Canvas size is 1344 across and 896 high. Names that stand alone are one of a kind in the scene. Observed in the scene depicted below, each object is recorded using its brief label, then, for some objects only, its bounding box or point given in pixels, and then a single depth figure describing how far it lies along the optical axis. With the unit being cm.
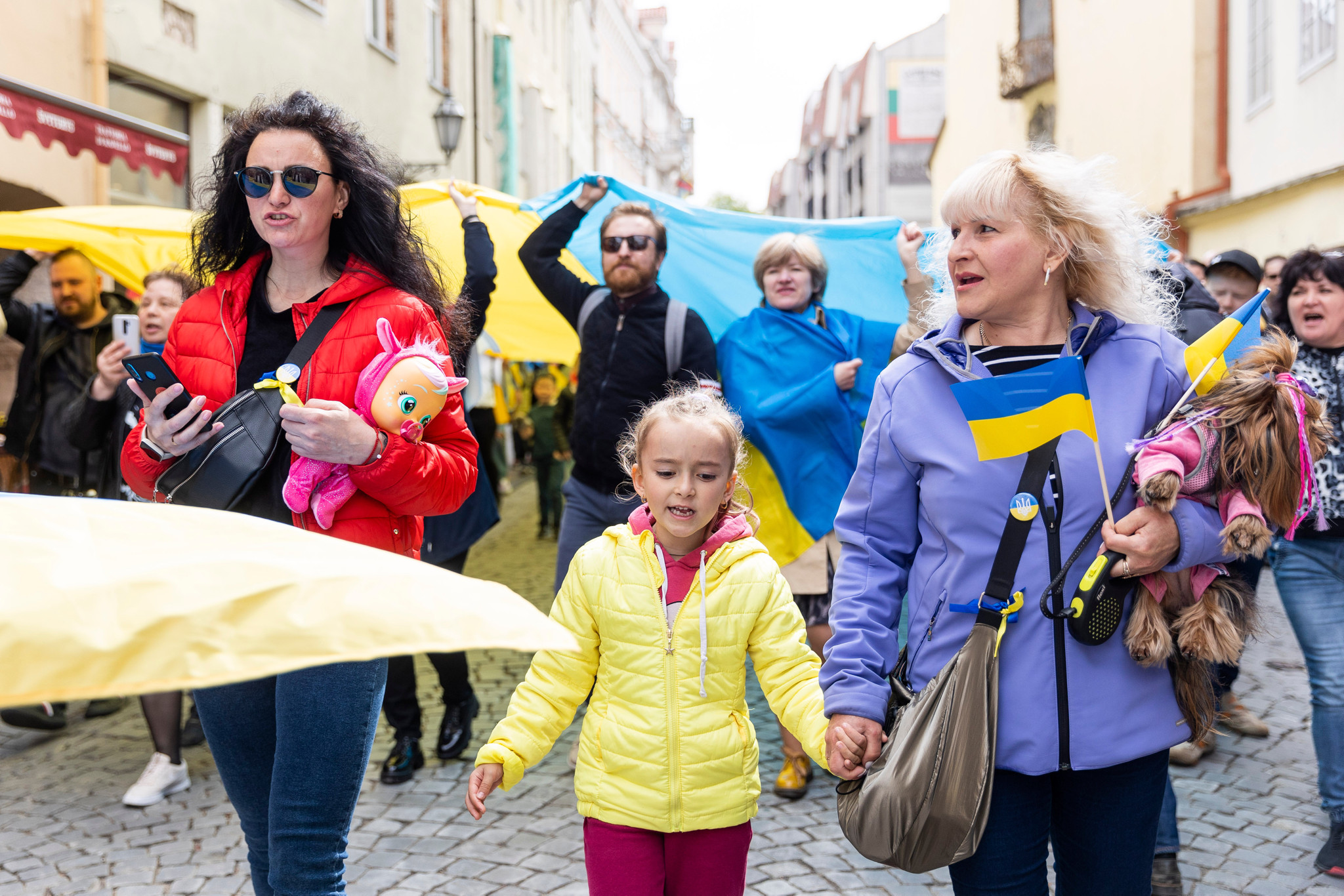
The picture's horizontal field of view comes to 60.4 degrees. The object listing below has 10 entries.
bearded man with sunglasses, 467
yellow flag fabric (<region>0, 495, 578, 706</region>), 96
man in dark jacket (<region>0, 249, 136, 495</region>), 556
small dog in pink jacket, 197
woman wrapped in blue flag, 493
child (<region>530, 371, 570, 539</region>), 1270
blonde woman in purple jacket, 204
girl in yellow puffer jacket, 254
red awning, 584
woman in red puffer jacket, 235
